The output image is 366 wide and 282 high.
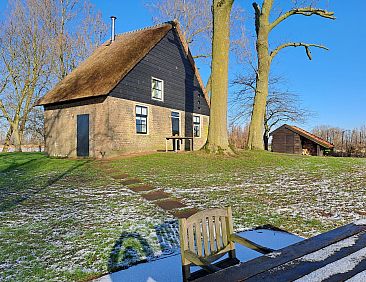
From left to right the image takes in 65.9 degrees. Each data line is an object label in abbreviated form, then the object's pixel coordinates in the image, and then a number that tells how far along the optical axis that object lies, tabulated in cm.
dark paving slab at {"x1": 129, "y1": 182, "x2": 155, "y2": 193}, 727
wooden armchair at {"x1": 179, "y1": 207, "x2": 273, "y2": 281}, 213
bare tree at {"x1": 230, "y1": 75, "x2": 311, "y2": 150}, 3112
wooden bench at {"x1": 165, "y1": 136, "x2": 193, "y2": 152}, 1587
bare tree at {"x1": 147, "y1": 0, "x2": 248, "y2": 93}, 2520
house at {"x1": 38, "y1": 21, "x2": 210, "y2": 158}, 1414
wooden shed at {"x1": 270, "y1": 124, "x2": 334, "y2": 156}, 2584
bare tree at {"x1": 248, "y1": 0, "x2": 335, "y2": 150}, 1542
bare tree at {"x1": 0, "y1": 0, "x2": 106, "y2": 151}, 2462
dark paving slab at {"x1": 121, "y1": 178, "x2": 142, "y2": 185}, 817
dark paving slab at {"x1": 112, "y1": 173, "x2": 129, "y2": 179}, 912
